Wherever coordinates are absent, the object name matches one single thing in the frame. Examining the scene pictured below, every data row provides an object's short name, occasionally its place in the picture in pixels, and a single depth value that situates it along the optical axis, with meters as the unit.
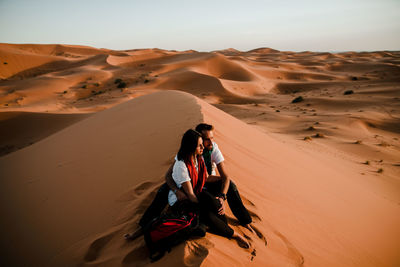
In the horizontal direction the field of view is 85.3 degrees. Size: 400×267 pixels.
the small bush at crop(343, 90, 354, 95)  19.05
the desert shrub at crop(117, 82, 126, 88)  21.69
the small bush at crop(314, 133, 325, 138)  10.30
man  2.36
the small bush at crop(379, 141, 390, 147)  9.34
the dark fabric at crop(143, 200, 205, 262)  1.96
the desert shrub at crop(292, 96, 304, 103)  18.00
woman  2.21
